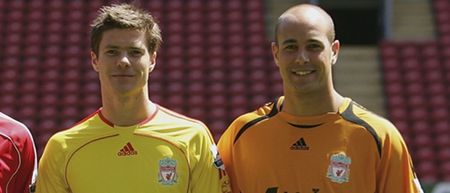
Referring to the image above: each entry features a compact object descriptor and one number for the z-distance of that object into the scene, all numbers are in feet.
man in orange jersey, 18.93
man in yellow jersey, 19.10
